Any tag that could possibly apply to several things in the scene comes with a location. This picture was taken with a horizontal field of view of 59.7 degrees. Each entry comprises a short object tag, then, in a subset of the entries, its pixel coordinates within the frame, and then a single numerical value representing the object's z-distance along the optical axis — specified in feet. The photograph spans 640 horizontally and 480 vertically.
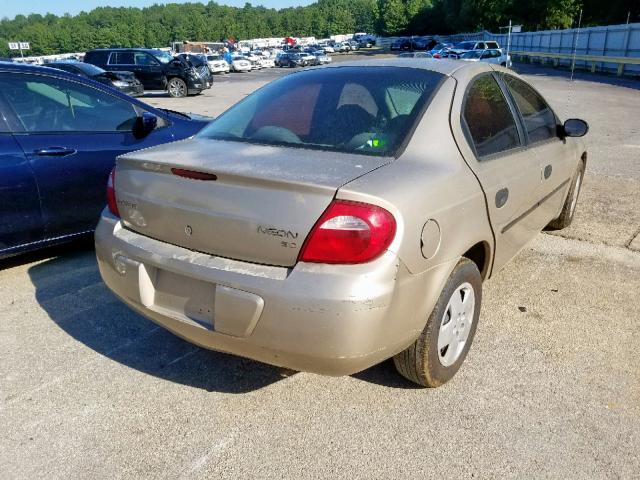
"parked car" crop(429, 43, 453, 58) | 129.15
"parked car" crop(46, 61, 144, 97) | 49.80
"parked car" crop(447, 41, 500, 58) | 122.58
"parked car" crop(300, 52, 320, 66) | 156.66
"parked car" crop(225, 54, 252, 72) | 145.38
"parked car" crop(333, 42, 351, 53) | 256.11
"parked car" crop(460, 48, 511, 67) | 109.29
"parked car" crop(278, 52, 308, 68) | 158.20
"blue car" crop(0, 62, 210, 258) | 12.82
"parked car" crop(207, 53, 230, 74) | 129.29
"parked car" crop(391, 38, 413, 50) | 232.32
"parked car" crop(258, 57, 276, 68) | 162.20
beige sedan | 7.13
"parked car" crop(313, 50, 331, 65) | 157.17
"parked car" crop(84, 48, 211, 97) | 68.44
